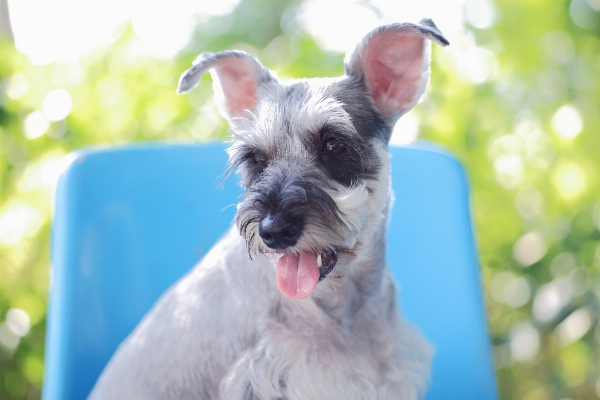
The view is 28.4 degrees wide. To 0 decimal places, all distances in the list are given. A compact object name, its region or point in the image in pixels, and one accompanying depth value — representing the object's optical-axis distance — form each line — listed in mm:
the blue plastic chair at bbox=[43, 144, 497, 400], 1070
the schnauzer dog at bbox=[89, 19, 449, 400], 870
